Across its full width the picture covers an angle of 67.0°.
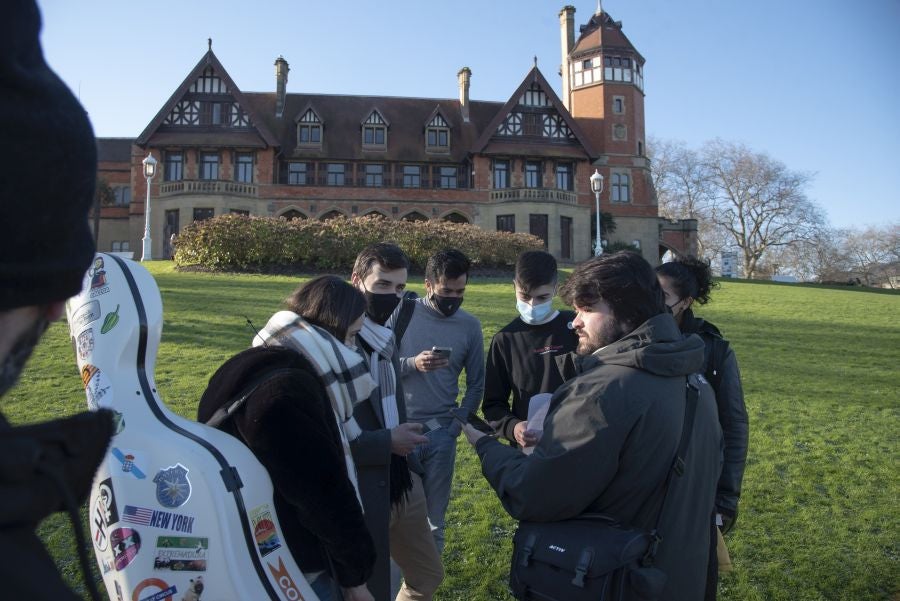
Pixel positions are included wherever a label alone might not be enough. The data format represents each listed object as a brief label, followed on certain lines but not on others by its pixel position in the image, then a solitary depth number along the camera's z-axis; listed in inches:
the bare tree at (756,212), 2213.3
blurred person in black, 32.3
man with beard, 86.9
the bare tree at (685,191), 2375.7
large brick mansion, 1445.6
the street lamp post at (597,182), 1032.7
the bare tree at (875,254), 2215.8
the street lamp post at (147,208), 982.3
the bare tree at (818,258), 2213.3
